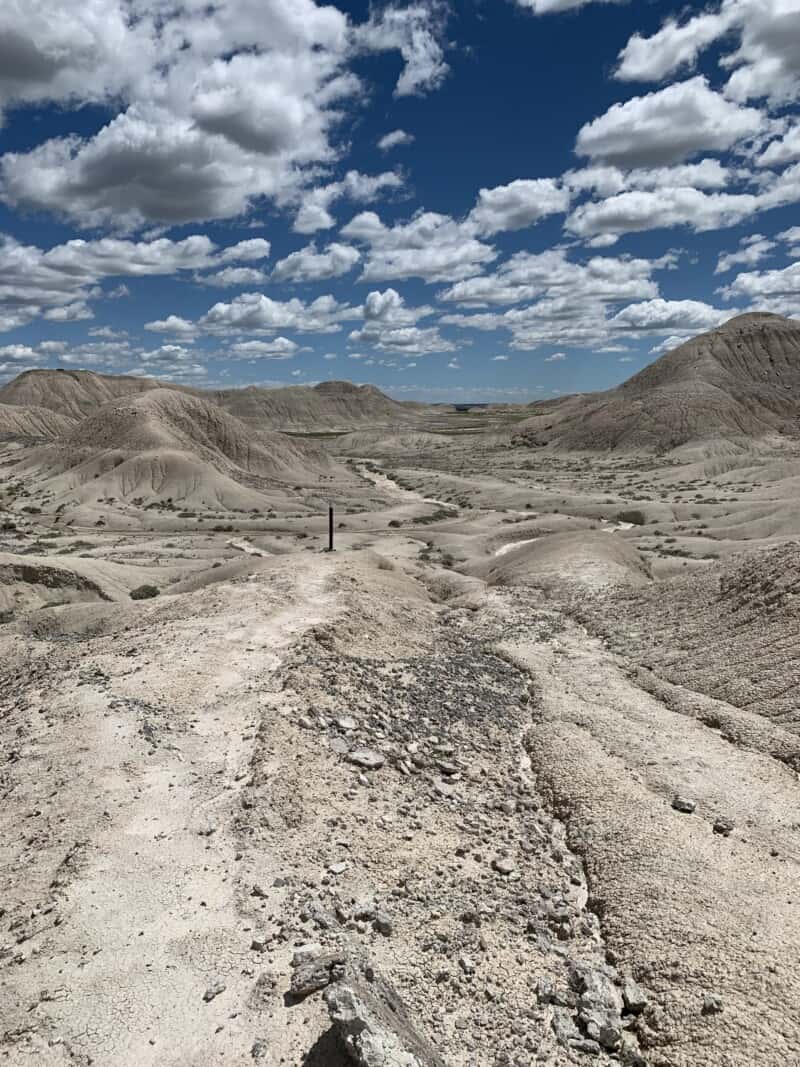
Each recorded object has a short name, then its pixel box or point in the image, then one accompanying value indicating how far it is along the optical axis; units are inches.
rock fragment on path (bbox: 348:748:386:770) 426.3
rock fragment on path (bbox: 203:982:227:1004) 246.9
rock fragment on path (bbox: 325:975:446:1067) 203.9
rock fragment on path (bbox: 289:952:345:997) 248.4
